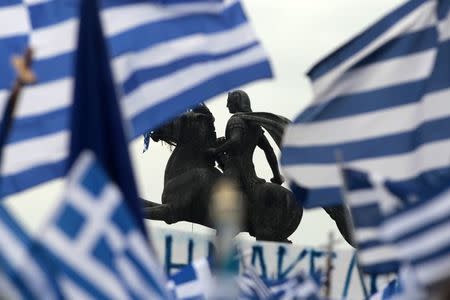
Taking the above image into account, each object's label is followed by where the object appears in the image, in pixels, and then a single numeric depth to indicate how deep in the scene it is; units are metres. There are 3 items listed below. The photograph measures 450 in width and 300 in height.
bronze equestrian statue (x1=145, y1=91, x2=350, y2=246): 33.31
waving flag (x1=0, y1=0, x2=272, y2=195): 16.14
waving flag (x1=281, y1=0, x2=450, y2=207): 16.41
